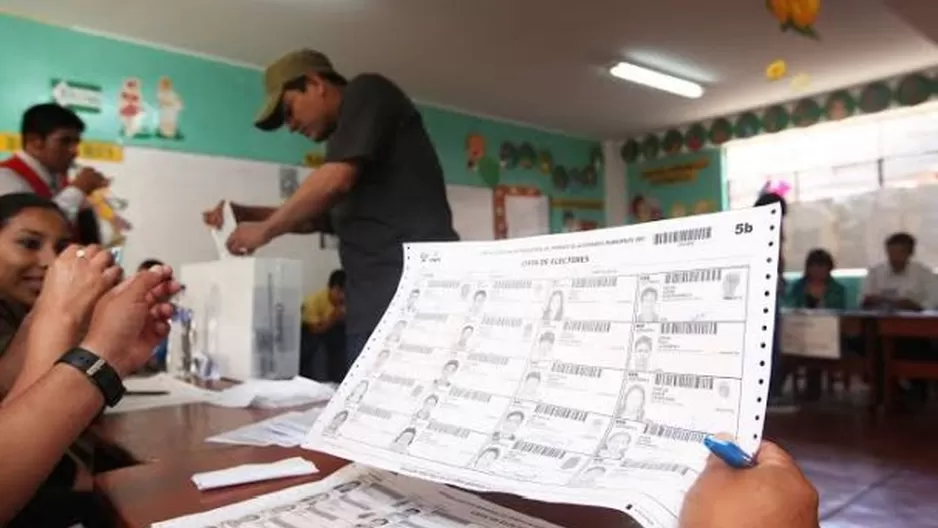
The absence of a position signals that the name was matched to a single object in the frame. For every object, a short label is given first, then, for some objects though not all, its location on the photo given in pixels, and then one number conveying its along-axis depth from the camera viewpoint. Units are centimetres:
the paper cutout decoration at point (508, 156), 577
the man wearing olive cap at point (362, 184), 134
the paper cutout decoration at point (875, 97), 492
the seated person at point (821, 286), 488
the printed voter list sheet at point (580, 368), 42
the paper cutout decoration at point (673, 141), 624
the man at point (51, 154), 226
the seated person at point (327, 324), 417
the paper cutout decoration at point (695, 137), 605
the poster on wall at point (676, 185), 612
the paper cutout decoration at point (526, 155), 593
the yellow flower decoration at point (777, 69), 439
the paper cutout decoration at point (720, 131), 584
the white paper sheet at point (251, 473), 63
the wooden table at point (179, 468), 56
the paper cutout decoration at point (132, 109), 370
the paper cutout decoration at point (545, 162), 609
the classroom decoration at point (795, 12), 293
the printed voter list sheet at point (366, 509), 52
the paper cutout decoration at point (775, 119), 549
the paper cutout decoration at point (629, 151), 662
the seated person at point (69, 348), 53
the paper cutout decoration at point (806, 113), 532
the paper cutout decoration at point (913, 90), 477
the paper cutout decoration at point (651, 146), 645
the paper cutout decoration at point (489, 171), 560
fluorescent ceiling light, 451
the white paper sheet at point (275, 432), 84
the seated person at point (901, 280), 471
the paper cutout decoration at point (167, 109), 384
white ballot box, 156
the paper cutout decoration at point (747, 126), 566
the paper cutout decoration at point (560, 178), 625
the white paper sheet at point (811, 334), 392
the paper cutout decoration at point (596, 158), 662
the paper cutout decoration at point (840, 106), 512
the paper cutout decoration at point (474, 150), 549
